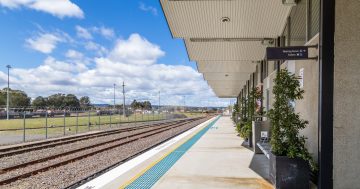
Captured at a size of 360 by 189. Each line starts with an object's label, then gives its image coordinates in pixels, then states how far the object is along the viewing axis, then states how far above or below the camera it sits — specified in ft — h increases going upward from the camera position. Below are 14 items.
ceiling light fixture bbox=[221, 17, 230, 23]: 36.45 +7.50
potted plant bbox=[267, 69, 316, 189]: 21.79 -2.31
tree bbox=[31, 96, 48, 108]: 402.11 -1.96
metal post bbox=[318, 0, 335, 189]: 20.43 +0.89
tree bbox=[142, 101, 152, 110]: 529.53 -5.65
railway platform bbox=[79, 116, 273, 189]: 24.43 -5.18
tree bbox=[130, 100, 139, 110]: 476.95 -5.07
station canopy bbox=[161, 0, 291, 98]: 32.60 +7.34
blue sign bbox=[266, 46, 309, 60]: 22.40 +2.76
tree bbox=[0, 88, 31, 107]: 325.42 +0.82
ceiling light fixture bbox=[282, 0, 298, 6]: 29.43 +7.30
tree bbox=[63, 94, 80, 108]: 428.15 -0.75
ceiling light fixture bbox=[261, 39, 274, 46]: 45.40 +6.77
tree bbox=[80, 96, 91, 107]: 496.31 -0.69
